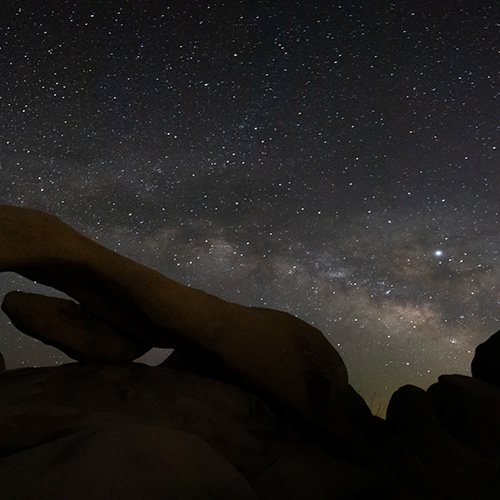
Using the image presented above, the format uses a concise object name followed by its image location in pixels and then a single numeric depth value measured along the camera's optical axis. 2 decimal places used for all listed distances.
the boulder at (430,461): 4.13
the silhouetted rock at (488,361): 5.70
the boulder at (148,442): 2.64
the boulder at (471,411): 4.80
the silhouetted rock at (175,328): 4.70
